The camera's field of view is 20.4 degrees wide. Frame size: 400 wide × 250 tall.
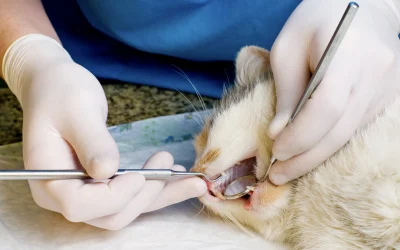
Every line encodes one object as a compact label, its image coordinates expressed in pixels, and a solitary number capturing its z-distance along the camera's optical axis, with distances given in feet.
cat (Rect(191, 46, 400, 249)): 2.20
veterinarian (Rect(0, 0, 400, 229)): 2.19
